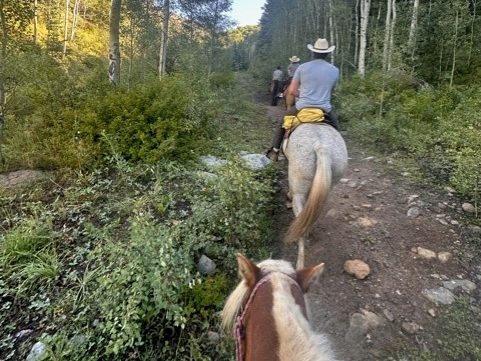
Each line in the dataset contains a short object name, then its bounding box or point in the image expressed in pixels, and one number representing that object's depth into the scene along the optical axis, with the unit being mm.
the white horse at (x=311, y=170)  3383
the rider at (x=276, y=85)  15273
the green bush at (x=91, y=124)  5090
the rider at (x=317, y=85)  4250
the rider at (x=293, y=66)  12730
